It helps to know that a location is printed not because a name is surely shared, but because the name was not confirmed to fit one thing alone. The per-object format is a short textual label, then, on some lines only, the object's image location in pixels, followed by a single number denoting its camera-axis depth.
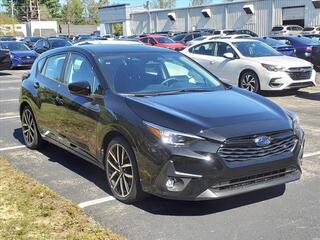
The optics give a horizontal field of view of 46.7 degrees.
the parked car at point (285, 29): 30.27
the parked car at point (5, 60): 16.39
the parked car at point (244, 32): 28.09
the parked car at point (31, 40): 30.25
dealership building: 37.39
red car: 21.39
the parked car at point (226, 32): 27.69
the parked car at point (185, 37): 25.34
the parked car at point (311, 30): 28.66
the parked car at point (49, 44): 20.44
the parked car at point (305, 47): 14.44
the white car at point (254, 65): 9.79
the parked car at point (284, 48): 14.49
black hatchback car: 3.28
